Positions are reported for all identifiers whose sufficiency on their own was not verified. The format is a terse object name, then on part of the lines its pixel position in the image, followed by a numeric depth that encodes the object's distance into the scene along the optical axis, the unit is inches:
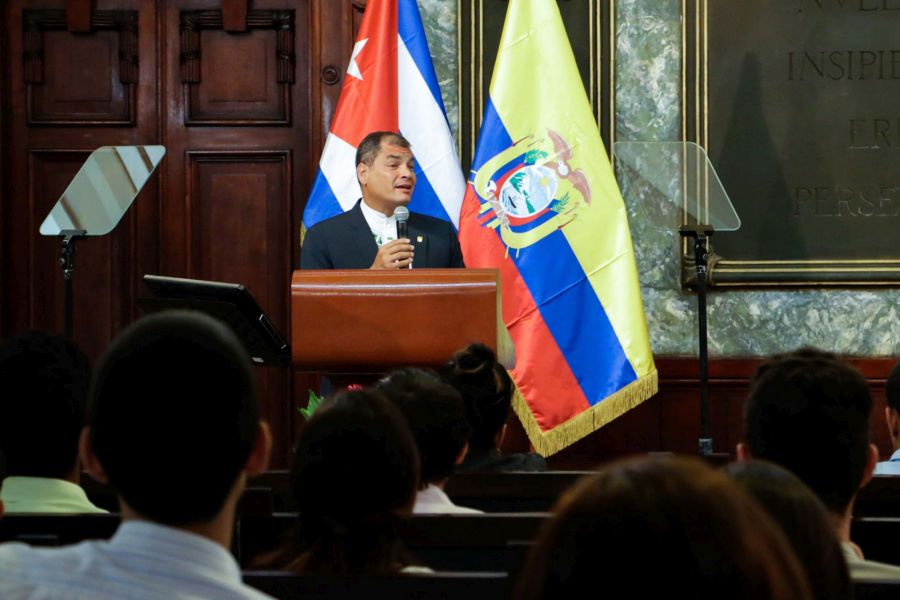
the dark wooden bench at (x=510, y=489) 233.1
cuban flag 466.9
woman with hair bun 256.7
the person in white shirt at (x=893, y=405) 267.2
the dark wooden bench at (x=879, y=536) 179.0
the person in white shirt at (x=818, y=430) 161.5
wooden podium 301.9
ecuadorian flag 465.4
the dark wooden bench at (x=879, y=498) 223.5
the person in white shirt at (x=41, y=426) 187.3
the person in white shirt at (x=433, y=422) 205.8
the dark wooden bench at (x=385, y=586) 132.8
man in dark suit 396.8
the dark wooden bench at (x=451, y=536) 177.2
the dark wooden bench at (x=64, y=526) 165.9
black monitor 300.7
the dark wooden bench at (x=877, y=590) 124.8
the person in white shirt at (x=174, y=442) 99.7
